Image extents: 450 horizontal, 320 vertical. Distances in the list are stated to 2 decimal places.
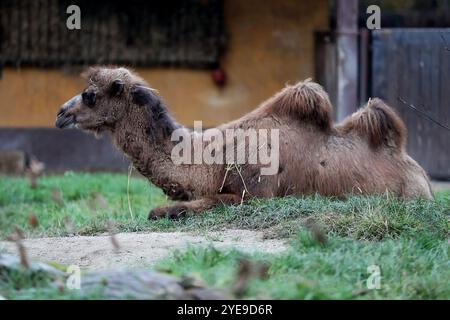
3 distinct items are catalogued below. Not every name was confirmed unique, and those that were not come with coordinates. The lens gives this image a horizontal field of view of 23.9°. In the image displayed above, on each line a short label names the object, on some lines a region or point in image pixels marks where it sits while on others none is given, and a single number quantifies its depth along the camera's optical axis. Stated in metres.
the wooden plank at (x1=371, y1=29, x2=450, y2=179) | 14.90
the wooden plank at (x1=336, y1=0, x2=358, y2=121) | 14.17
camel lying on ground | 9.11
